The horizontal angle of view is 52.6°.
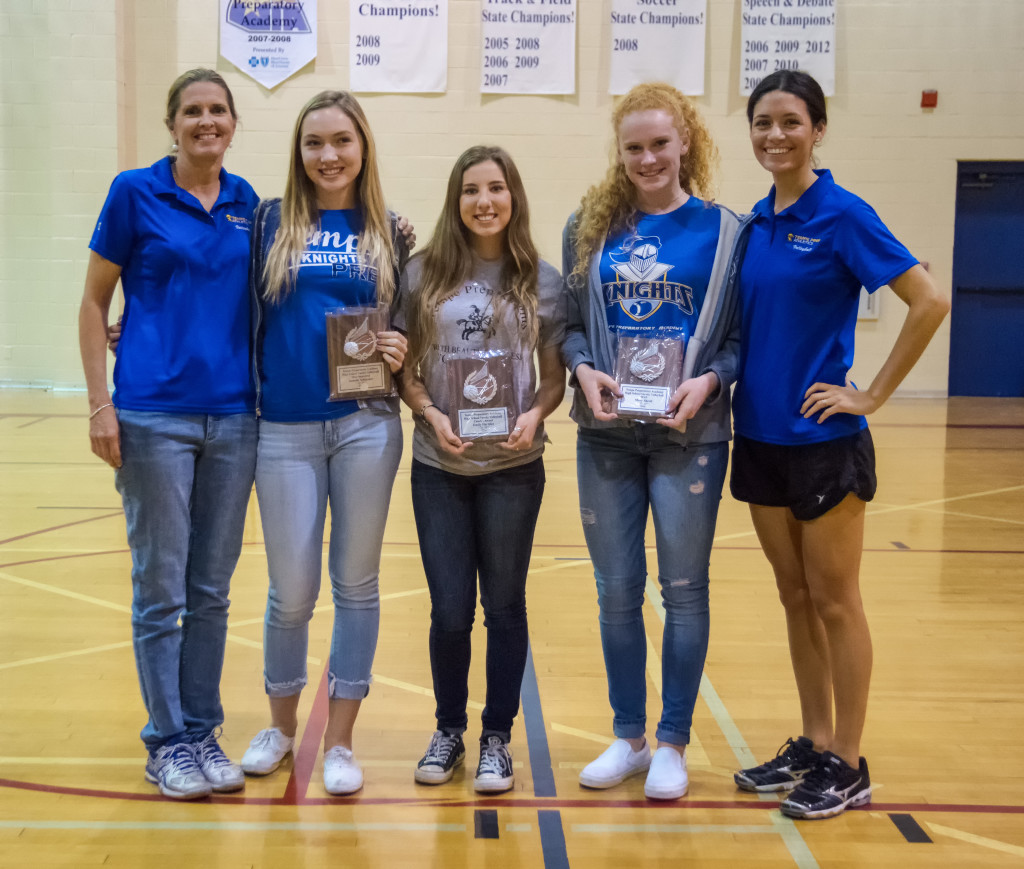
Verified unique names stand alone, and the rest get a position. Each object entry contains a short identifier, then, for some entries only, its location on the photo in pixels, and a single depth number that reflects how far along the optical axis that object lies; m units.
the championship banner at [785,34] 9.30
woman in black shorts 2.30
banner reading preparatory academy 9.27
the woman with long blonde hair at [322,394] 2.42
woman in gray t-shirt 2.43
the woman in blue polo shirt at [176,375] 2.38
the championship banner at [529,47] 9.28
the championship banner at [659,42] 9.29
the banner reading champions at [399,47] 9.29
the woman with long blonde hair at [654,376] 2.40
